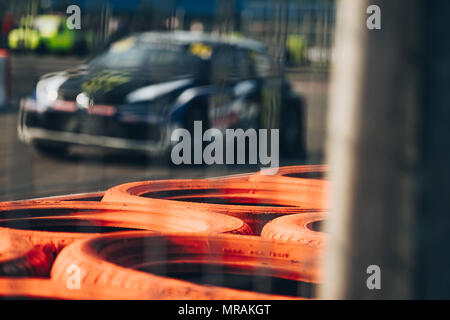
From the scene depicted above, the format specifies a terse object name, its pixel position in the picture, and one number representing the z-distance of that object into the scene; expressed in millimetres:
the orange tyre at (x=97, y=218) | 6359
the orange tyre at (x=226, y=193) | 7590
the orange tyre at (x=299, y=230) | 5754
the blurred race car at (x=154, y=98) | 16531
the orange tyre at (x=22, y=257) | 4770
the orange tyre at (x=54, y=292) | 4156
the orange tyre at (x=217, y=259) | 5242
